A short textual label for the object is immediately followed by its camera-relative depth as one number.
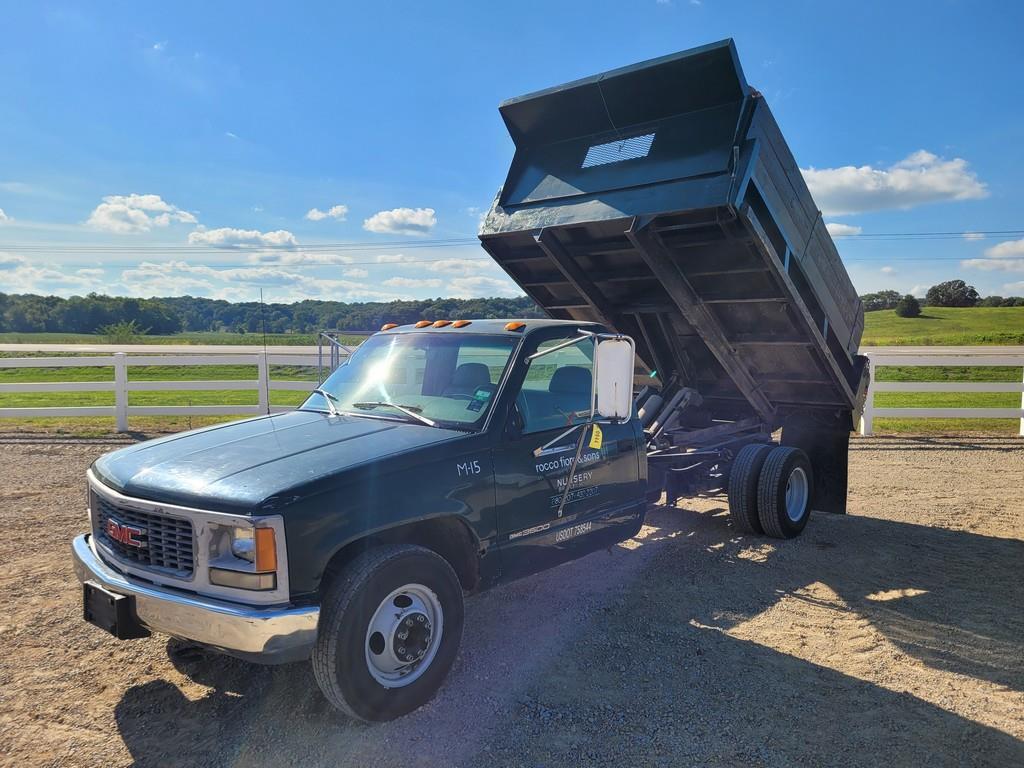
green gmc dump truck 3.36
